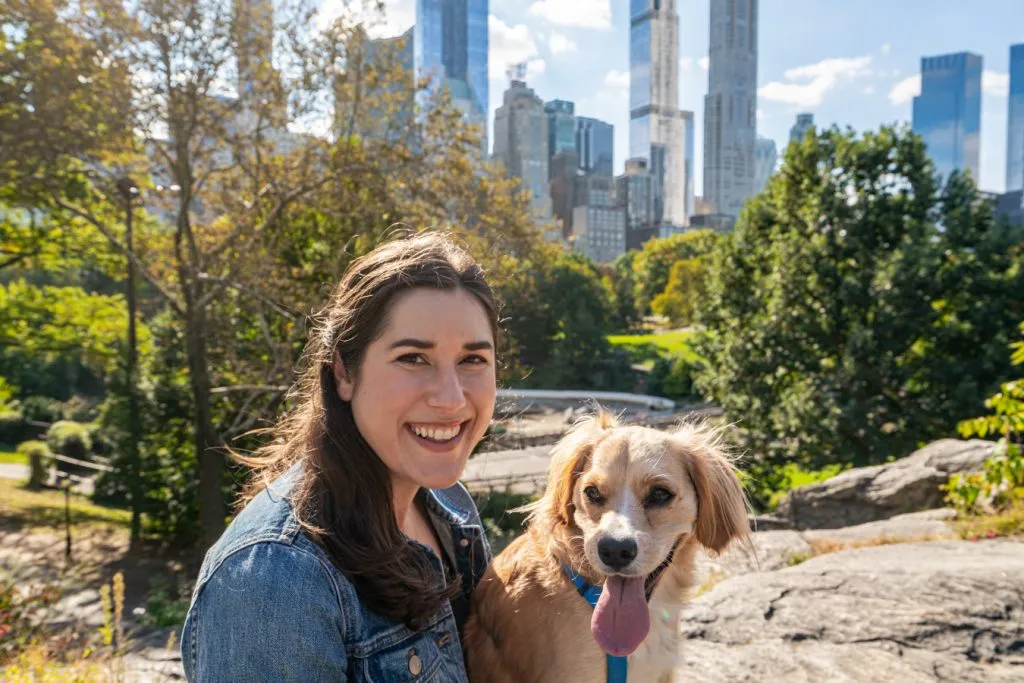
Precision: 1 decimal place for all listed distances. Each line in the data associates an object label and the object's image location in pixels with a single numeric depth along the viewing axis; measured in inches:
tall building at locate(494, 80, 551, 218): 4932.6
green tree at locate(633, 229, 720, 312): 3636.1
